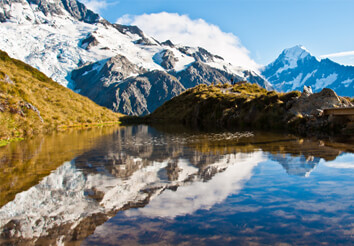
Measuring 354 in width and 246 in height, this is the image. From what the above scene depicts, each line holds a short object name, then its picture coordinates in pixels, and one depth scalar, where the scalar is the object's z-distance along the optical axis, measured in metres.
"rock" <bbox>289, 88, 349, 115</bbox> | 38.81
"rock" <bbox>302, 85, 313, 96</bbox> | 44.66
